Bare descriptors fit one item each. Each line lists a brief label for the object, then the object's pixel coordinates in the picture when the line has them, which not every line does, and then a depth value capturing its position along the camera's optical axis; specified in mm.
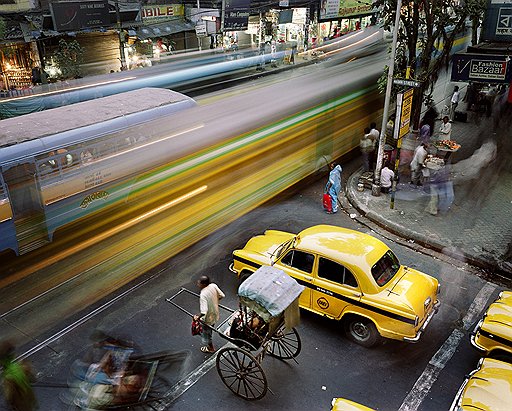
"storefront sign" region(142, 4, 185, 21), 23016
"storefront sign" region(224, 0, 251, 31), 24578
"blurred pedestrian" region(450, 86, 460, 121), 16688
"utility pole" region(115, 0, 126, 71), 19703
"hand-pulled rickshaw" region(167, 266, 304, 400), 5793
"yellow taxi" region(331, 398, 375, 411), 5066
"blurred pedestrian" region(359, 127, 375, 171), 12867
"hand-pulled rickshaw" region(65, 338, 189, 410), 5711
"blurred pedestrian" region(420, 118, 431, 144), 14461
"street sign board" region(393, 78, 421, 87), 10133
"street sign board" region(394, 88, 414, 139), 10555
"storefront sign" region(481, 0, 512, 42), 14422
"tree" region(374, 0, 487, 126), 13406
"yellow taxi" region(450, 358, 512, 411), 5035
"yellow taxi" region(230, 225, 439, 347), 6602
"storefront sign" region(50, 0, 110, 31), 18439
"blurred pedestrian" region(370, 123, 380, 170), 12893
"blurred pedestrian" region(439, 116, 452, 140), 13744
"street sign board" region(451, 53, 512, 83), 12047
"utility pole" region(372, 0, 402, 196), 10539
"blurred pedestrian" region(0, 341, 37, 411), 5160
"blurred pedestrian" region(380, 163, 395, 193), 11586
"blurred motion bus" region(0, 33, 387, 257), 8500
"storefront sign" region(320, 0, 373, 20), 29938
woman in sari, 10898
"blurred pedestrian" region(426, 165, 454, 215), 10743
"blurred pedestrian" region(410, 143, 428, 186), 11781
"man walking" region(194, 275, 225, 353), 6367
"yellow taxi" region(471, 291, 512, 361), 6168
